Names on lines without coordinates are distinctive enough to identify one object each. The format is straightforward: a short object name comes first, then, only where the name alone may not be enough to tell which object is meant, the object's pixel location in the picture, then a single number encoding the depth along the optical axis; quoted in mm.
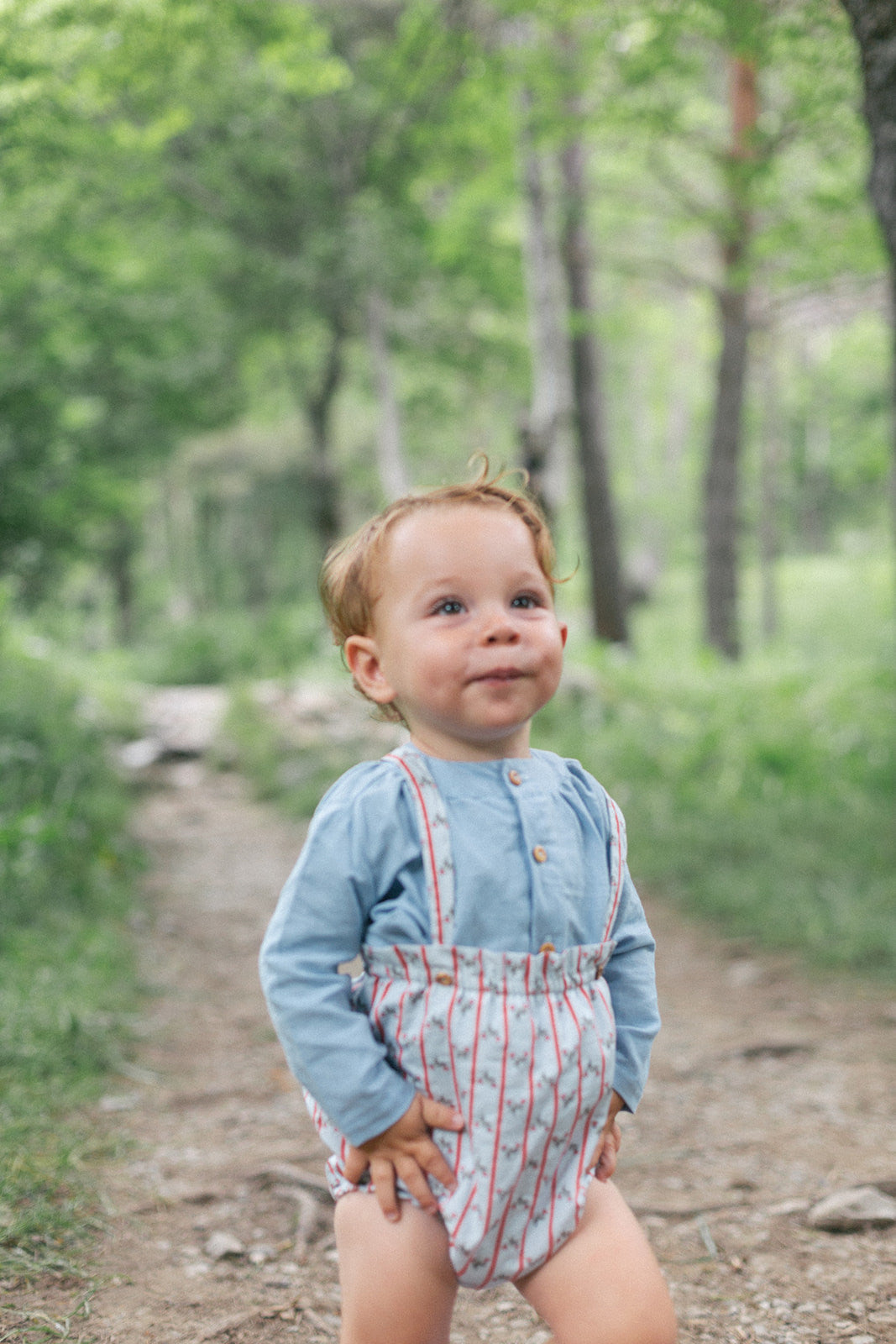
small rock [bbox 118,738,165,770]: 9586
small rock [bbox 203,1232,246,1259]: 2355
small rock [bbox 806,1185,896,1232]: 2412
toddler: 1514
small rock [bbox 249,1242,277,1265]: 2342
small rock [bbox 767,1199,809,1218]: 2518
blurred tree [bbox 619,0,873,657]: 5852
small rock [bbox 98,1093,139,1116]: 3059
